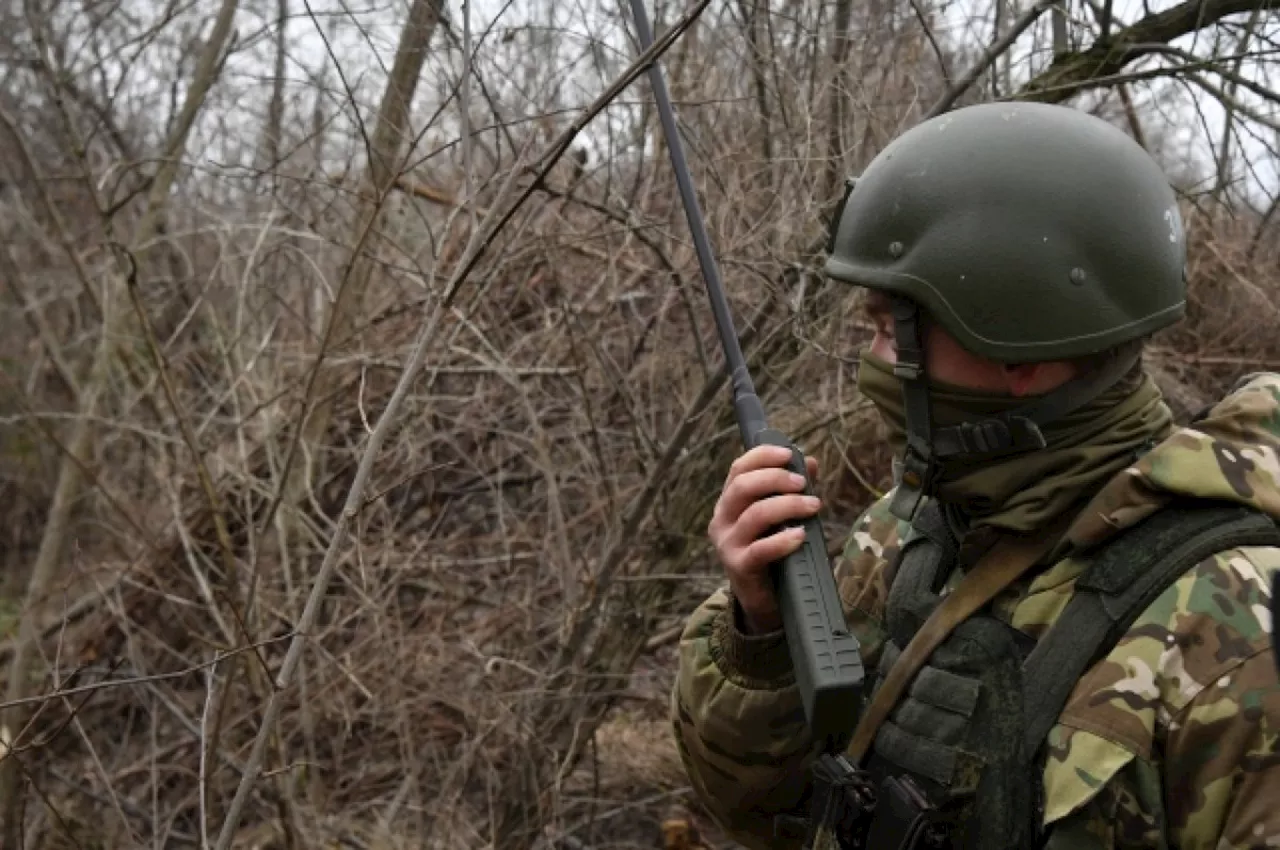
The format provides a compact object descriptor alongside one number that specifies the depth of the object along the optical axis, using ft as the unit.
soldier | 4.98
